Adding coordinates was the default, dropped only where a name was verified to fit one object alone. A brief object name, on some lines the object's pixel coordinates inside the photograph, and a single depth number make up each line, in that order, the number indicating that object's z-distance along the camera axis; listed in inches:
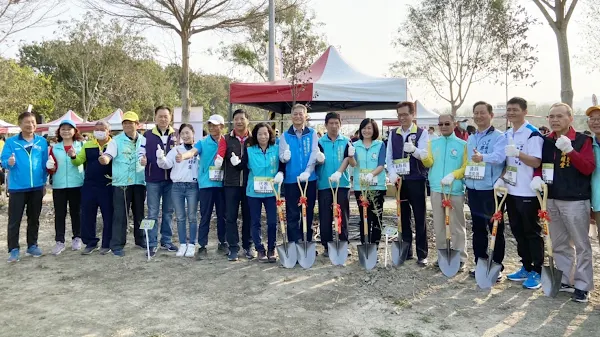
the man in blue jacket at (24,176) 205.6
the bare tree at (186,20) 458.6
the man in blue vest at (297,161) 196.7
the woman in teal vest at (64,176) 212.1
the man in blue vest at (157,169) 208.2
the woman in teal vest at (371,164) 195.5
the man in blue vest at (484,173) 168.4
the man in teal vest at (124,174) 208.8
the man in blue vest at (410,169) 188.7
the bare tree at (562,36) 439.5
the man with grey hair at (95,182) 210.8
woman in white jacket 204.7
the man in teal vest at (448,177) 179.6
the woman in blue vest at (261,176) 192.9
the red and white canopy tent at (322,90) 296.5
